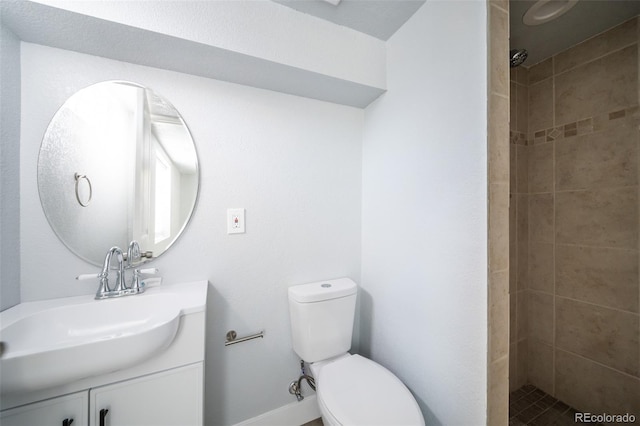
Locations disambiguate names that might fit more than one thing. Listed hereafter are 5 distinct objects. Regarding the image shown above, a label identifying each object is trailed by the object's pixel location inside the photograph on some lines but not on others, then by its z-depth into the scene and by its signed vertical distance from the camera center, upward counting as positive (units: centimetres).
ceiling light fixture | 111 +103
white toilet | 90 -79
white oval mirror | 99 +21
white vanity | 66 -46
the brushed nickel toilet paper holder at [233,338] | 125 -70
